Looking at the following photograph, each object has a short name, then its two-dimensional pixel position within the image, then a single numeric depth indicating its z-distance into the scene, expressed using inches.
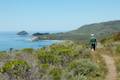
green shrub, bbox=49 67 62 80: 470.6
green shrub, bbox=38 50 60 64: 626.9
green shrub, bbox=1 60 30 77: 431.8
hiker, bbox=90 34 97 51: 944.3
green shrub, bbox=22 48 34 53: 822.3
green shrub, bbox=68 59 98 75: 572.1
